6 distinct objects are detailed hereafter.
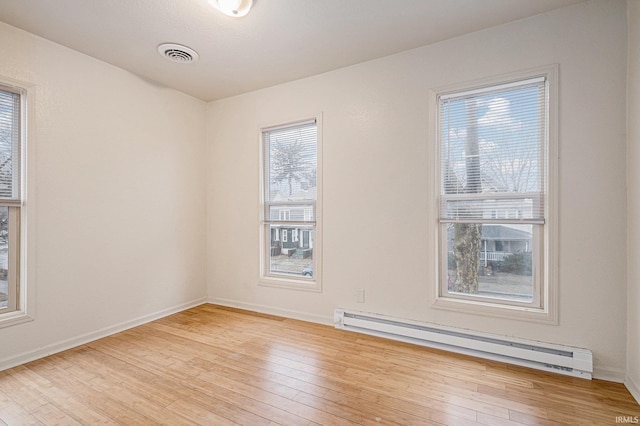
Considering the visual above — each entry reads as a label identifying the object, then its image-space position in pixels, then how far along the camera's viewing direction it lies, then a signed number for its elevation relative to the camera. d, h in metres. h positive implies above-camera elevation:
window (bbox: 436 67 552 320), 2.48 +0.13
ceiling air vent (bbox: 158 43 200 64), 2.79 +1.46
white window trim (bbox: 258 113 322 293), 3.38 -0.36
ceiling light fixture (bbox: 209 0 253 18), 2.18 +1.44
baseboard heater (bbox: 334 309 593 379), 2.28 -1.07
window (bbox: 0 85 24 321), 2.51 +0.11
